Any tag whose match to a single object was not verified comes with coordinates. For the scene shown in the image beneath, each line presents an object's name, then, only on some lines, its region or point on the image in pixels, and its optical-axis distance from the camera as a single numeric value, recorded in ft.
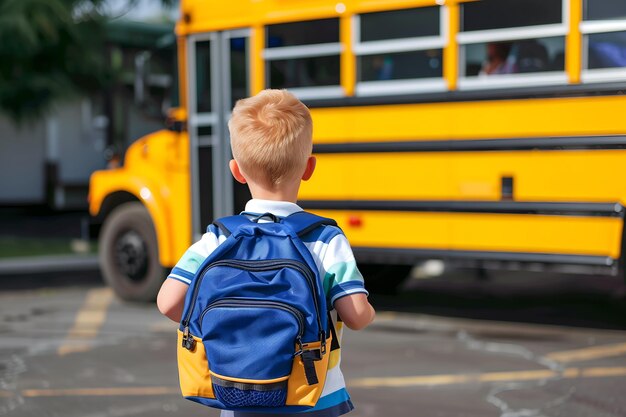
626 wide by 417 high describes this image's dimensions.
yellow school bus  21.02
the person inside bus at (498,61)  22.26
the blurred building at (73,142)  73.97
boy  7.68
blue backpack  7.47
